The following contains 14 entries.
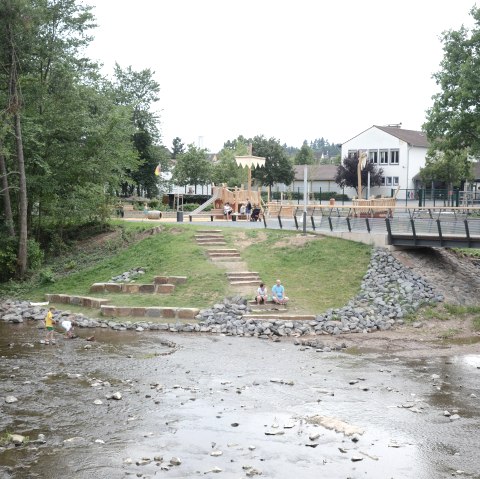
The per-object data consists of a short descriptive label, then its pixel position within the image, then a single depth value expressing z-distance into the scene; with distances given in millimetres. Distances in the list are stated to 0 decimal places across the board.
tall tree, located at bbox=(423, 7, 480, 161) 41969
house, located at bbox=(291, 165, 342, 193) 93700
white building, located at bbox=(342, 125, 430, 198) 76688
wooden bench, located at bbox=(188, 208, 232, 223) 48562
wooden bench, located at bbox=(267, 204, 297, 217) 45281
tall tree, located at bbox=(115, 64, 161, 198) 68000
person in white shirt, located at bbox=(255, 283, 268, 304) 28078
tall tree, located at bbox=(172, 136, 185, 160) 130125
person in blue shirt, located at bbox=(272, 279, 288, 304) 27969
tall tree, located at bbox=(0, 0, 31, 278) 32281
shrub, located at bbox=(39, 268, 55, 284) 33719
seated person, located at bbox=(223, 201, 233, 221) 48250
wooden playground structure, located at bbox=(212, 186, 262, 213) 49875
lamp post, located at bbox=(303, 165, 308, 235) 33906
